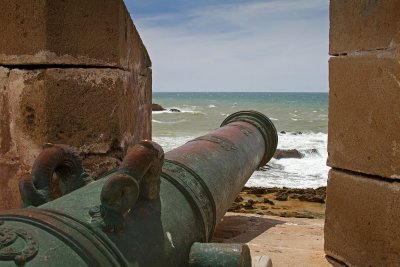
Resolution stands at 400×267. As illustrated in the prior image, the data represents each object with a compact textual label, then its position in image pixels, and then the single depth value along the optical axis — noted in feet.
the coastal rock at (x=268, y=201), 33.88
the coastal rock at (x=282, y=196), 35.27
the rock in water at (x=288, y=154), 61.31
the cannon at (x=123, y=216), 4.98
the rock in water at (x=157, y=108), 170.05
